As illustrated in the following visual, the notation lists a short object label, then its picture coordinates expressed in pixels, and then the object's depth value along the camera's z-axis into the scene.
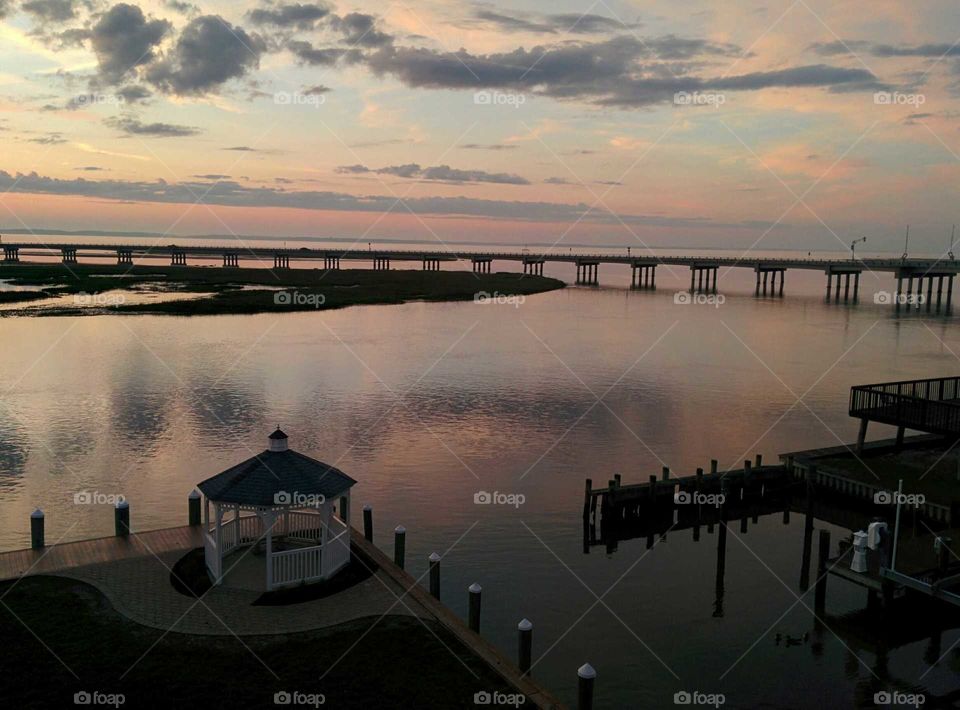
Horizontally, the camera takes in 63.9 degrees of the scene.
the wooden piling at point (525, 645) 13.60
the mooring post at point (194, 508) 19.58
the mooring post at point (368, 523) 19.72
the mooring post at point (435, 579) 16.69
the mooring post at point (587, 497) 23.09
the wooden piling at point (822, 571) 18.95
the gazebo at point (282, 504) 15.73
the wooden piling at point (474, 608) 14.71
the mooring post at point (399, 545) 17.78
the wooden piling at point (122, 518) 18.56
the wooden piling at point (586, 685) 12.46
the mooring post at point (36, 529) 17.56
